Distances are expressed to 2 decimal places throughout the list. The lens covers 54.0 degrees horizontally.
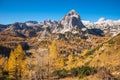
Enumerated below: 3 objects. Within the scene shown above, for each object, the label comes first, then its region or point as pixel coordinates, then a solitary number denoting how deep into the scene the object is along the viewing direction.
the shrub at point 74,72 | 33.07
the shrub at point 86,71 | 30.22
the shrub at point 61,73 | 35.05
